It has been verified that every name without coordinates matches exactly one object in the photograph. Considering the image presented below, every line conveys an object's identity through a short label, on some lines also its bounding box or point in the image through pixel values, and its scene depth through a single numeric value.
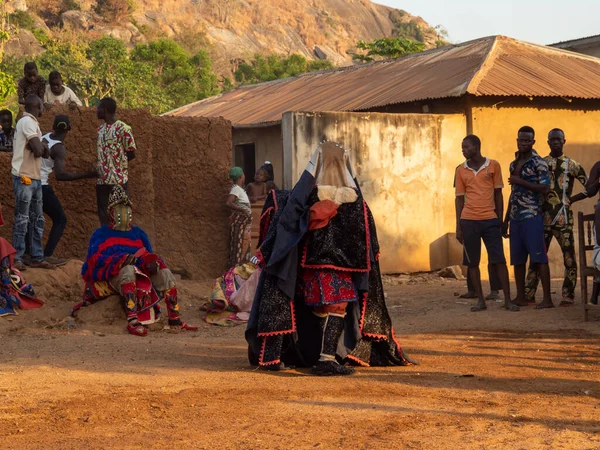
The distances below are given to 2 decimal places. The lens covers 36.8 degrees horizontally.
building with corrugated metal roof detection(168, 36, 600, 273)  12.65
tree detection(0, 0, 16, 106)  16.26
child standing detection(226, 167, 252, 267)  10.81
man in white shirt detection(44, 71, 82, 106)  10.44
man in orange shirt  8.84
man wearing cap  9.32
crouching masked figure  8.16
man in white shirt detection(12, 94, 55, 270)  8.86
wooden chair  7.94
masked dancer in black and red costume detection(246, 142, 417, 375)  5.96
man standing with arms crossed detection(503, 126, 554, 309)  8.64
